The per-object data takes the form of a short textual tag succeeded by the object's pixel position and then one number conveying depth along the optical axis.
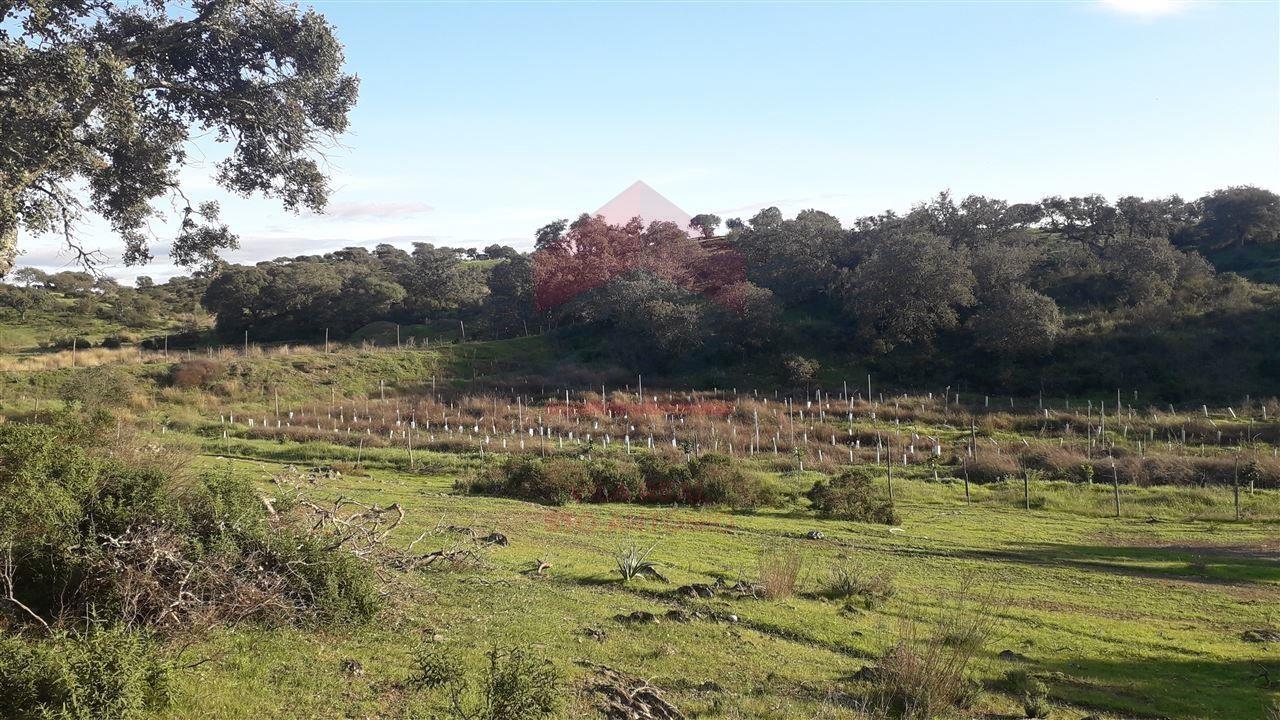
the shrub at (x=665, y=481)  24.88
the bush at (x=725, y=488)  24.34
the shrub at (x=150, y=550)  7.61
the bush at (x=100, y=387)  35.53
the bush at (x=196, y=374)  43.01
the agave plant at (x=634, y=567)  12.83
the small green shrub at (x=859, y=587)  13.02
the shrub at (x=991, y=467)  30.27
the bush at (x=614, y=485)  24.20
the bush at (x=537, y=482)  23.25
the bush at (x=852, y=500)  22.50
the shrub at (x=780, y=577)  12.45
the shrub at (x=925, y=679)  7.73
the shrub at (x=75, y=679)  5.59
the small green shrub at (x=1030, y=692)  8.54
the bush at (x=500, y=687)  6.05
